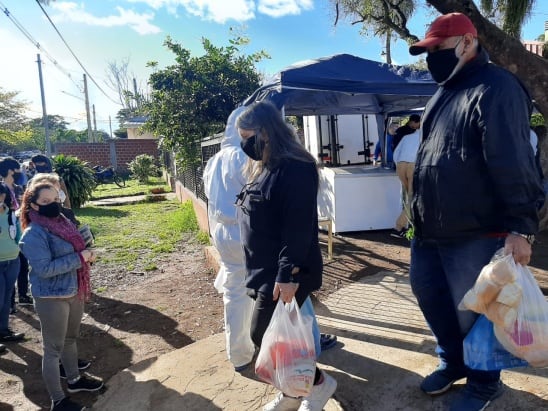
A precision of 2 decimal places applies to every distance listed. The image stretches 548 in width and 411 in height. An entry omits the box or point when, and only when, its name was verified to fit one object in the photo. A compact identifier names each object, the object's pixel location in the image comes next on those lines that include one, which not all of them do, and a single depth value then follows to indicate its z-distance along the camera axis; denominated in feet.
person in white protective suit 9.32
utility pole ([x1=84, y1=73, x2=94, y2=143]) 113.60
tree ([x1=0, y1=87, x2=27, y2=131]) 110.22
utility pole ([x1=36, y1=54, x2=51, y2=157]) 75.06
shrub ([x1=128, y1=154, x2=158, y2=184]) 62.75
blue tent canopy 15.88
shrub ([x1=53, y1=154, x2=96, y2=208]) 38.19
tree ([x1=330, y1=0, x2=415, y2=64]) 28.60
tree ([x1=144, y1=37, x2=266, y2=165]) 30.04
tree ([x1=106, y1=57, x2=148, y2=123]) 138.33
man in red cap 5.90
